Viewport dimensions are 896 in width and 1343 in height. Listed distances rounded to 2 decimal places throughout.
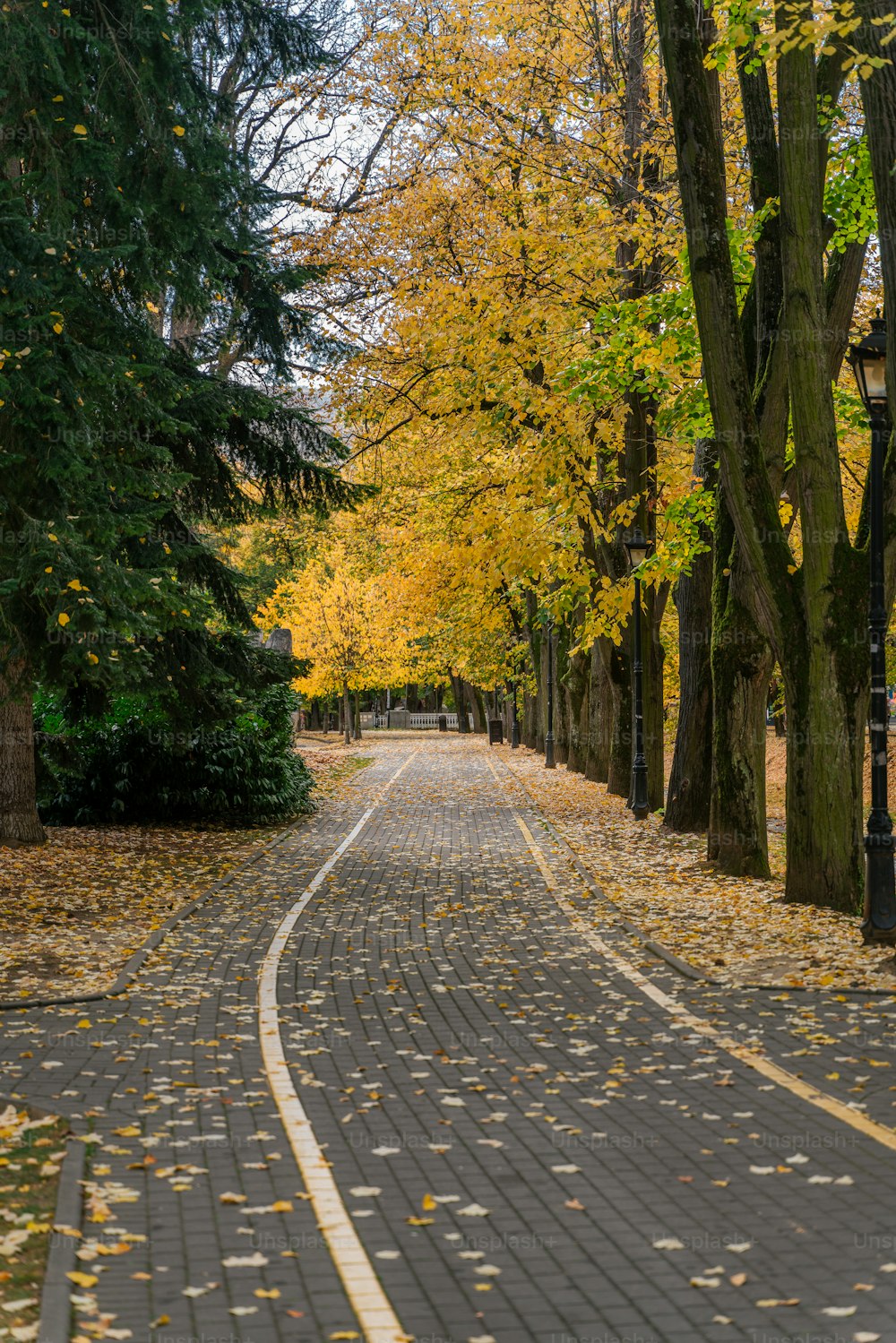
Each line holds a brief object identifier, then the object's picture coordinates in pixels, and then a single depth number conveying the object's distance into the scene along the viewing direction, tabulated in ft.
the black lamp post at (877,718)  39.06
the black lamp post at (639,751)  77.30
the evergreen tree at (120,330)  43.70
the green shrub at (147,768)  72.38
